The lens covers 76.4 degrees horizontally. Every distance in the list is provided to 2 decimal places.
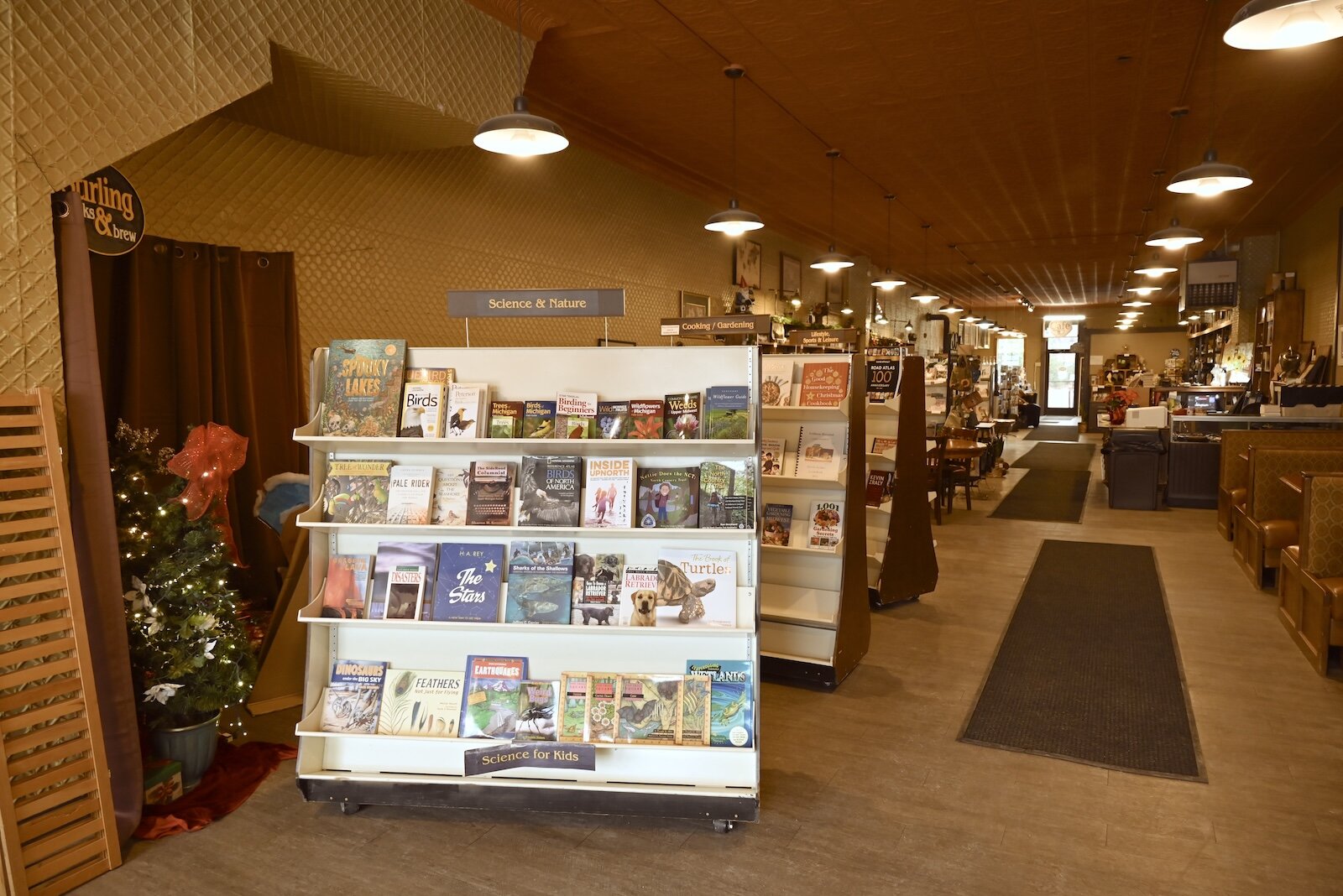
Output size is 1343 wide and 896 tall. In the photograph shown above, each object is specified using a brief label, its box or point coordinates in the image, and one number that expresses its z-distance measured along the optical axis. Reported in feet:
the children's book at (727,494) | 10.56
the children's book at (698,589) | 10.54
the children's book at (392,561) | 11.10
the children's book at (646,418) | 10.93
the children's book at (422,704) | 11.02
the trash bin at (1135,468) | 34.65
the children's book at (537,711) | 10.77
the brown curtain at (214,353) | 14.70
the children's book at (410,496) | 11.08
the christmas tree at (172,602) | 11.38
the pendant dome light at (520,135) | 14.19
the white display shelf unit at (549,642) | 10.60
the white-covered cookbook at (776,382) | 15.89
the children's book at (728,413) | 10.80
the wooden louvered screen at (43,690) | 9.29
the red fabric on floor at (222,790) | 10.74
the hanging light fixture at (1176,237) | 25.18
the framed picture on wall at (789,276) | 44.86
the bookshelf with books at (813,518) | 15.31
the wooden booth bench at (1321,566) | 15.52
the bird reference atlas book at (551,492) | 10.84
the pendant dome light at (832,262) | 33.58
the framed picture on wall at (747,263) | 39.75
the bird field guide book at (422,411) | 11.12
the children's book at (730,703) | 10.52
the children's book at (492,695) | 10.85
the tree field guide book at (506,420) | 11.12
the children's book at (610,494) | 10.74
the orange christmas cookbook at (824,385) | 15.28
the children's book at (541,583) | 10.85
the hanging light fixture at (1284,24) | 10.69
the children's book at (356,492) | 11.16
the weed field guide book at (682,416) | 10.89
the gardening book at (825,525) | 15.48
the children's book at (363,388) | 11.16
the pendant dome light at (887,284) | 42.32
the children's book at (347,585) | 11.19
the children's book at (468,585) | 10.92
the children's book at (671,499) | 10.71
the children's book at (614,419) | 11.00
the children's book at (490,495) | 10.99
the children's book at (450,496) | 11.16
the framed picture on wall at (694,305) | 35.17
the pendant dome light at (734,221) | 23.35
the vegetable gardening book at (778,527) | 15.71
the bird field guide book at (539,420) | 11.09
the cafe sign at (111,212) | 12.98
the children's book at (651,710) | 10.61
